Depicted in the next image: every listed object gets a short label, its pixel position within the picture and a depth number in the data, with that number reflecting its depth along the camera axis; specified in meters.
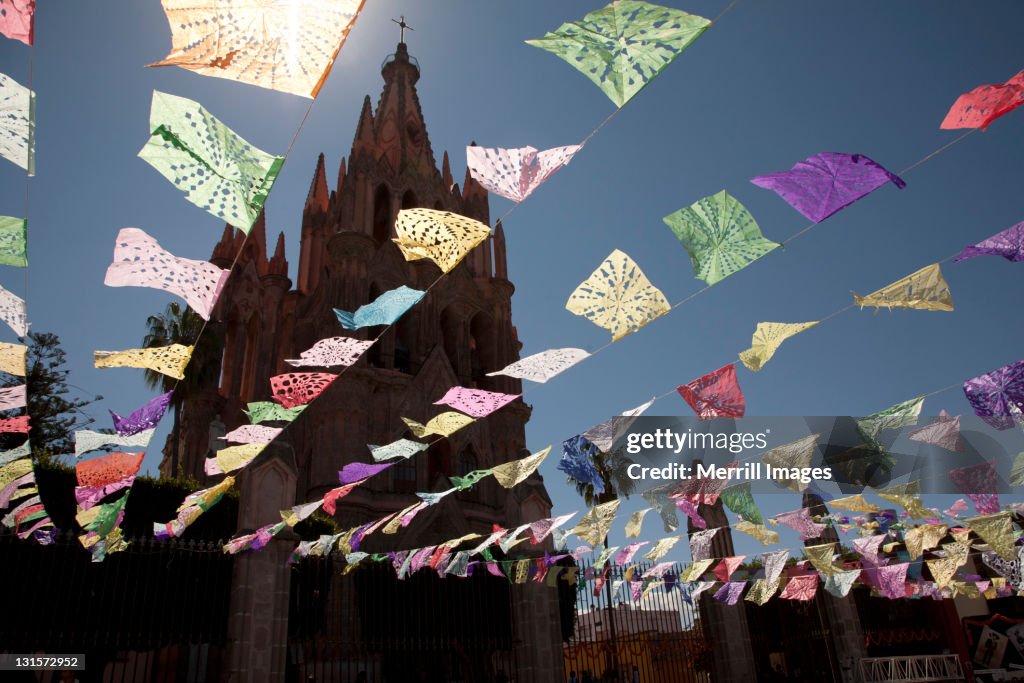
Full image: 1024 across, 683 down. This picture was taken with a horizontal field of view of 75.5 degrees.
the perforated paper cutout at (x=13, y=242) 5.23
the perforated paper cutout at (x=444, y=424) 9.20
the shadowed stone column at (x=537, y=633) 12.44
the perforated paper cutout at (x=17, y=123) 4.53
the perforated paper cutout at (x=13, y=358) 7.00
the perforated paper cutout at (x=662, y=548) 12.84
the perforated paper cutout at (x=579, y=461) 11.22
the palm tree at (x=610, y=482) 27.40
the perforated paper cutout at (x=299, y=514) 10.94
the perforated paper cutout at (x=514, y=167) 5.37
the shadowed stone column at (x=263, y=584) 10.25
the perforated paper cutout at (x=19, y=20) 3.80
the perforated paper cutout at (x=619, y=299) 6.75
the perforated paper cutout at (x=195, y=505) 10.41
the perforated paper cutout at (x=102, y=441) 8.08
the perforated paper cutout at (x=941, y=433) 9.88
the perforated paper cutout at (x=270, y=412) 8.56
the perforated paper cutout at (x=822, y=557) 12.12
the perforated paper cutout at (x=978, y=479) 10.98
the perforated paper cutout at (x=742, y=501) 11.64
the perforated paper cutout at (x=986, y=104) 4.55
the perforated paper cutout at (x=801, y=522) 12.45
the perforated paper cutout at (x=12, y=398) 7.76
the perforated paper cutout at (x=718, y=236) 6.05
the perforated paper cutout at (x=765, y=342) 6.94
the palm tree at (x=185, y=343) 28.59
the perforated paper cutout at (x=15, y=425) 8.52
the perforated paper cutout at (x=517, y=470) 10.41
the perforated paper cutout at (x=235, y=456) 9.73
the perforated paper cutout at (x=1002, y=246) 5.68
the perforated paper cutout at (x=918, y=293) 6.18
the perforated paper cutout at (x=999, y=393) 7.93
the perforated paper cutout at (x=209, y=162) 4.46
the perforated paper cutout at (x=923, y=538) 11.88
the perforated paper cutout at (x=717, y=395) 8.73
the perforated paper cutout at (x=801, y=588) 13.95
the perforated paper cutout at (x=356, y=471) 10.60
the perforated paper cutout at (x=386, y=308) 6.98
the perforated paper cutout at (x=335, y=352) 8.32
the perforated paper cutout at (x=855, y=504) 11.87
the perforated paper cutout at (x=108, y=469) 9.36
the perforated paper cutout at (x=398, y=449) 10.08
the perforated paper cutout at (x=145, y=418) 8.03
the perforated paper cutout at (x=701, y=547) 13.20
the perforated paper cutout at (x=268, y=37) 3.68
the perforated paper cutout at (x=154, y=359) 6.48
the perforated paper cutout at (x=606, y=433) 10.16
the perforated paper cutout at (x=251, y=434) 9.75
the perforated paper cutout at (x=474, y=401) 9.17
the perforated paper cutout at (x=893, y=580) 13.36
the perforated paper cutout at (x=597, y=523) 11.52
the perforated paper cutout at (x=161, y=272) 5.49
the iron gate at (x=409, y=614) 12.16
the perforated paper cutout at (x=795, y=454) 10.48
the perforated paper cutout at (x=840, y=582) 12.48
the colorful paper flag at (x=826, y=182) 4.99
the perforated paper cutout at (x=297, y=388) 8.42
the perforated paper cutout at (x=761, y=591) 13.01
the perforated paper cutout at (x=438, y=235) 6.21
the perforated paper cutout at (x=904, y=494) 11.08
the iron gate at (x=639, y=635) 13.70
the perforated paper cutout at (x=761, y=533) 12.52
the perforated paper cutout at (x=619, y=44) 4.39
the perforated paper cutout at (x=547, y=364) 7.76
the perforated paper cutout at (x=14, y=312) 6.13
